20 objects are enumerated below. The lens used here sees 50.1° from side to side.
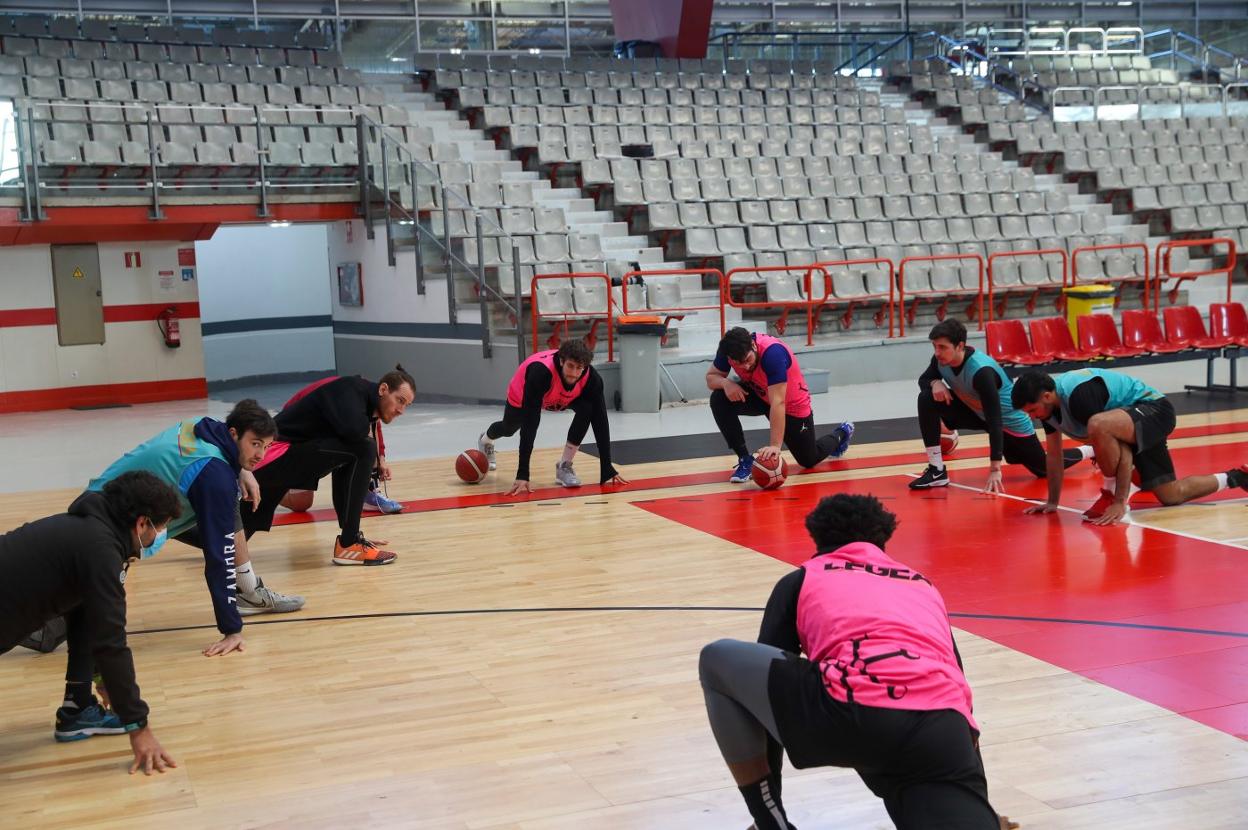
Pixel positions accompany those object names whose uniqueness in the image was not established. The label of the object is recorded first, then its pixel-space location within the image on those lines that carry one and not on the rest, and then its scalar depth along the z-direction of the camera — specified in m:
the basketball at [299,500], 7.92
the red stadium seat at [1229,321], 11.72
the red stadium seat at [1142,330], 11.71
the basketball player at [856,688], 2.75
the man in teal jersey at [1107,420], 6.60
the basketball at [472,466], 8.62
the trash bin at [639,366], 11.77
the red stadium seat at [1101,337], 11.66
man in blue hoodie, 4.96
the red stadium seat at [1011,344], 11.41
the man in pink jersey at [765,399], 8.08
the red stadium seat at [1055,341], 11.56
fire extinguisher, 14.38
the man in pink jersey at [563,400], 7.87
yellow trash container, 13.98
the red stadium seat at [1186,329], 11.72
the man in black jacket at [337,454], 6.45
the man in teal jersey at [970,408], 7.60
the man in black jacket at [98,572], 3.73
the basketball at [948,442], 8.98
